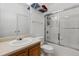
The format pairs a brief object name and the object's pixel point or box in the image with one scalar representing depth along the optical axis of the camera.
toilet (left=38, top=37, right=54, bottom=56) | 1.49
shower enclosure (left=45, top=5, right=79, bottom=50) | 1.46
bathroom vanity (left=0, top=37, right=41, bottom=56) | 0.58
